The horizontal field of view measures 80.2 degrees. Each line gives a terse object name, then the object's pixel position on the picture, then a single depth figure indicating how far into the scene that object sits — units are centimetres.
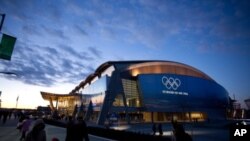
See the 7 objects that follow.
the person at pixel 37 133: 366
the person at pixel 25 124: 725
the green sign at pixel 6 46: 795
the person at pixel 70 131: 538
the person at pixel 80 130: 542
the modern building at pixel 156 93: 4009
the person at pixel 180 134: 360
